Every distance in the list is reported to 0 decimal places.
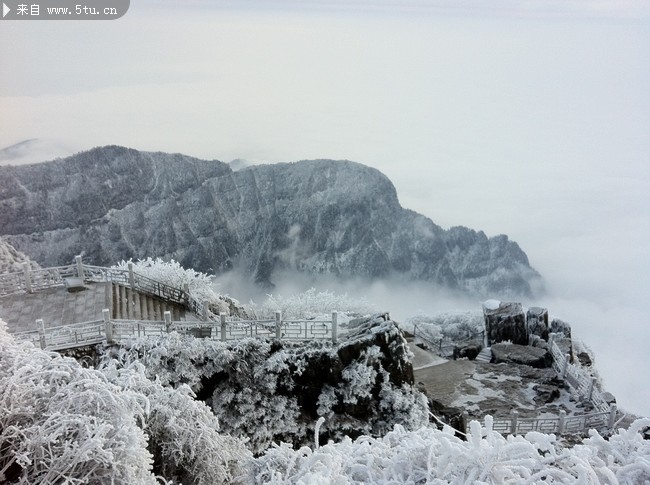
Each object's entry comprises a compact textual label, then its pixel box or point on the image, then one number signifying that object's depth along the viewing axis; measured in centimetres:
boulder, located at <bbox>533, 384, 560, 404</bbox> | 1589
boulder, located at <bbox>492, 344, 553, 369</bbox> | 1839
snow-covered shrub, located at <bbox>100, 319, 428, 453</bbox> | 1131
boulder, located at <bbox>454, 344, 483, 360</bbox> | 1988
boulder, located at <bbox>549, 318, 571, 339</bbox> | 2203
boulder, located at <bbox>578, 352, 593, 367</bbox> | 2280
